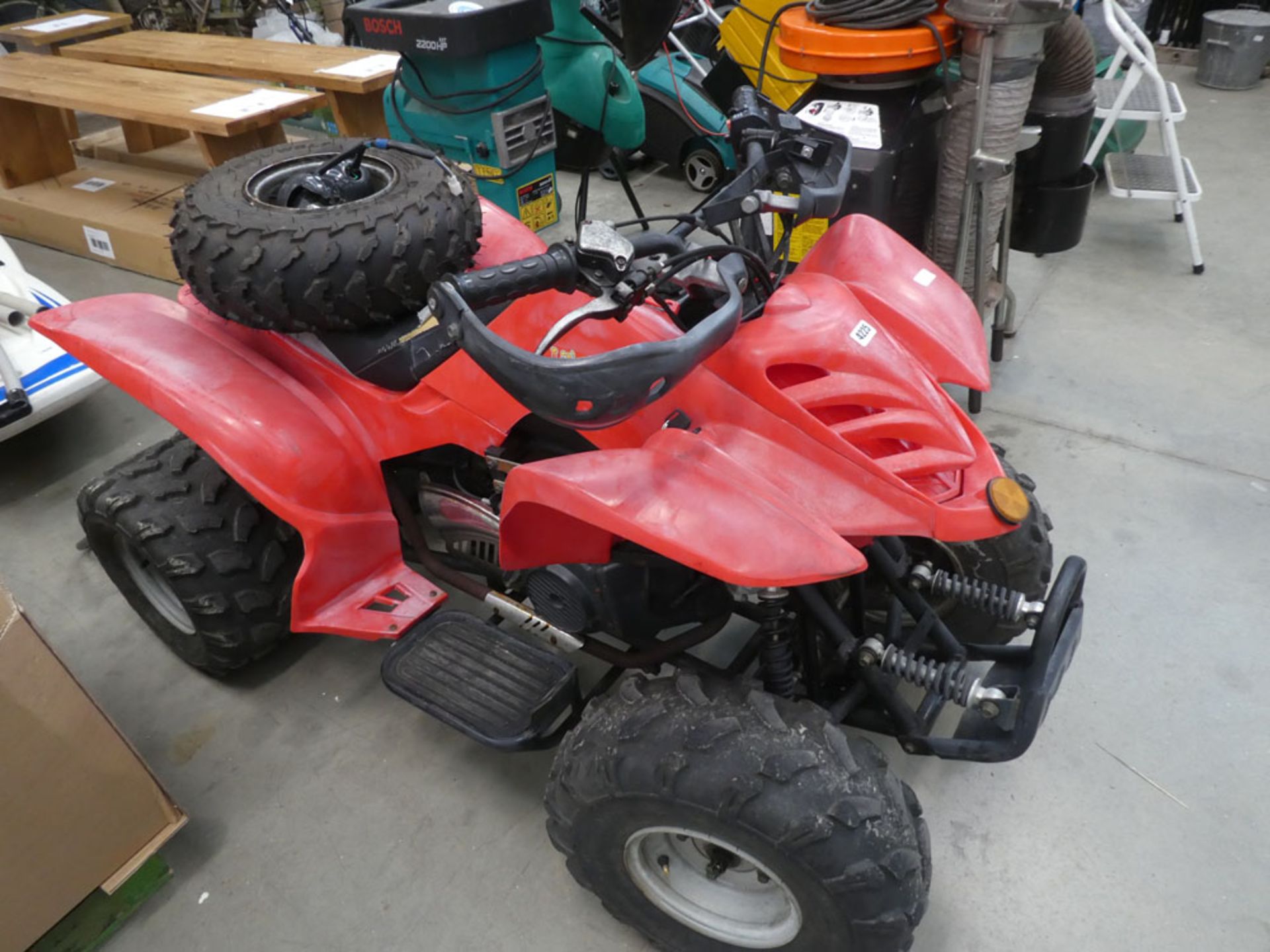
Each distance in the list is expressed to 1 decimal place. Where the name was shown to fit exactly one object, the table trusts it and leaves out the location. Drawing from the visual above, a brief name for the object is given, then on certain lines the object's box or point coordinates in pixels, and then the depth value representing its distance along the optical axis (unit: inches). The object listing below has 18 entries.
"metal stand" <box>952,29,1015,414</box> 103.3
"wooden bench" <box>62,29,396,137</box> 160.4
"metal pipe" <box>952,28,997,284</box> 101.7
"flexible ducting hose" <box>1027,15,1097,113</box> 113.1
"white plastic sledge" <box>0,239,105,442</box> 109.8
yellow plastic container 153.9
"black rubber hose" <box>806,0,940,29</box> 106.1
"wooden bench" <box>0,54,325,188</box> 148.6
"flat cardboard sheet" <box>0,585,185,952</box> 62.1
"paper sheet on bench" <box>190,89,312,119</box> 146.7
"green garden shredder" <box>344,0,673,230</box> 133.6
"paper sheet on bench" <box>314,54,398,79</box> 159.5
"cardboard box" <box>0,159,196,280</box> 166.1
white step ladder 148.1
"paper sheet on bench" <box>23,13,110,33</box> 215.0
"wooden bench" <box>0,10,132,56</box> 211.0
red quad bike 52.3
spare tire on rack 66.6
